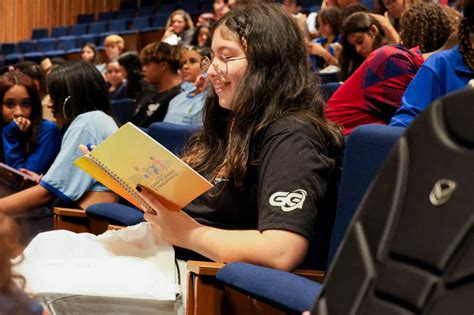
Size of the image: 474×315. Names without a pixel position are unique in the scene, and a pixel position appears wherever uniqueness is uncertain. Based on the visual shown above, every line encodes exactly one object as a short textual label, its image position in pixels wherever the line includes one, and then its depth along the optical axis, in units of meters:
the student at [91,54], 6.06
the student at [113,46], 5.73
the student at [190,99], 2.91
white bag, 1.21
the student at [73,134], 2.07
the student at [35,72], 3.41
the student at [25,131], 2.32
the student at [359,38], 2.43
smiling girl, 1.20
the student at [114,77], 4.69
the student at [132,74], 4.43
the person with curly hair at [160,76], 3.28
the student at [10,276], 0.57
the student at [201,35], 4.65
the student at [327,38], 3.35
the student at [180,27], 5.09
